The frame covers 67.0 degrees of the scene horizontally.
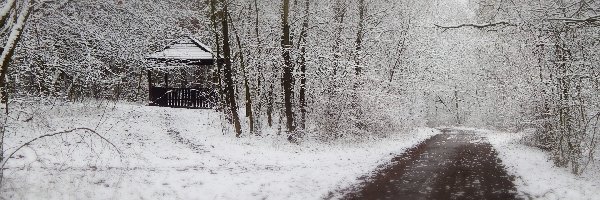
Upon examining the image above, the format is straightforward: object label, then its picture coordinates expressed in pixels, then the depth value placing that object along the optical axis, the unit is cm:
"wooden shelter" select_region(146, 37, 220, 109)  2514
